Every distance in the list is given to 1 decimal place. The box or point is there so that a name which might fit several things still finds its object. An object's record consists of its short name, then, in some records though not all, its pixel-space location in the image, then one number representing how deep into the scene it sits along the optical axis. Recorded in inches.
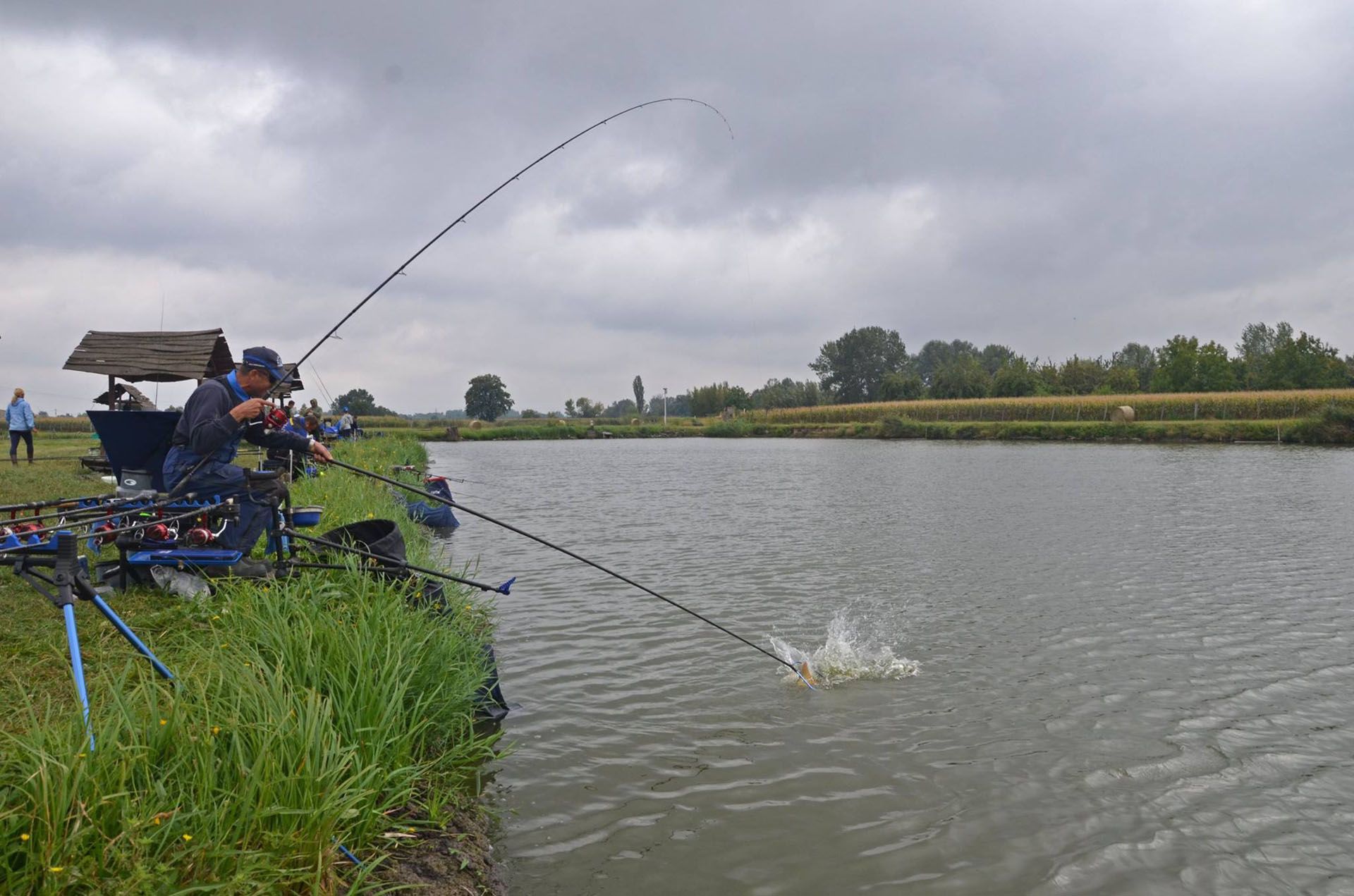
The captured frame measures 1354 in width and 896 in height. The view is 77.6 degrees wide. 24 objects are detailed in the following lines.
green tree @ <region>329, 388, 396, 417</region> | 4022.1
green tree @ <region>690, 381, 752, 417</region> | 4414.4
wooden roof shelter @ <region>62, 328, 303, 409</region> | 559.5
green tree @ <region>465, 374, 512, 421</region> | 4921.3
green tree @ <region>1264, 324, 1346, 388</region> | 2485.0
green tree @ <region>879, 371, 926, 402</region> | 3476.9
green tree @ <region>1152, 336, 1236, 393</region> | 2824.8
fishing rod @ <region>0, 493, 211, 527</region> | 166.2
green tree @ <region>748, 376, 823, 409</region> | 3964.1
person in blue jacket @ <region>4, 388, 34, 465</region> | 692.1
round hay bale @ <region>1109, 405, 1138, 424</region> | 2041.1
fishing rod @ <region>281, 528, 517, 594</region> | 214.5
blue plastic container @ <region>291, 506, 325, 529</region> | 275.6
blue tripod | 125.3
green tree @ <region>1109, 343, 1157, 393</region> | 4378.9
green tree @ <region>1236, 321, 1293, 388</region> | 2741.6
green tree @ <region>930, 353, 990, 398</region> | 3186.5
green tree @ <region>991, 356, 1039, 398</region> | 3031.5
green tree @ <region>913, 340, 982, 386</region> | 6167.8
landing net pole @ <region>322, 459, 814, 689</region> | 269.8
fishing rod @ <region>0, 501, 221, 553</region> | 170.9
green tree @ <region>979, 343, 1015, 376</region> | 5408.5
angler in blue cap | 224.8
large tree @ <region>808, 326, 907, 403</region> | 4793.3
